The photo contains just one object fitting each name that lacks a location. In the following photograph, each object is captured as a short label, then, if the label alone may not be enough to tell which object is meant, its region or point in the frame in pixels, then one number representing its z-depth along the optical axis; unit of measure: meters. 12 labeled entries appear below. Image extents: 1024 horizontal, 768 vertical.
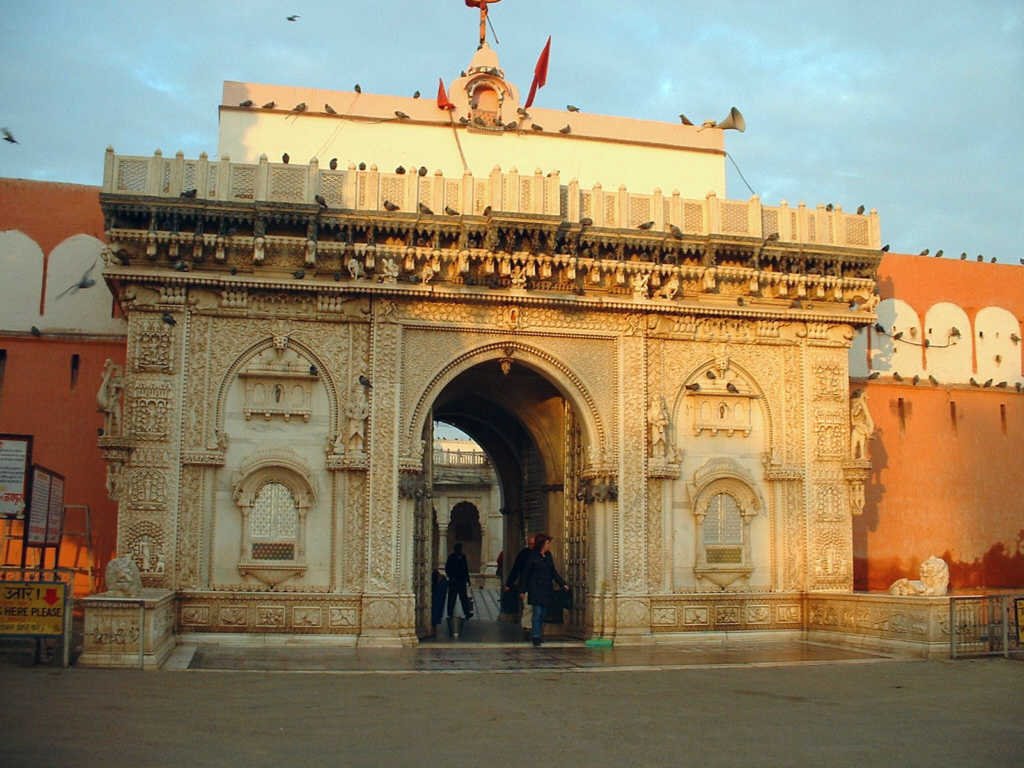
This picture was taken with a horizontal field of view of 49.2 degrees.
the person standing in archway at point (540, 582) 14.30
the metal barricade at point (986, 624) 12.62
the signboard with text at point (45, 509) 12.27
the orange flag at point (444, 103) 16.78
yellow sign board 10.88
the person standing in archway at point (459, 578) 17.23
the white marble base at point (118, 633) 11.03
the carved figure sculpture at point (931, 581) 13.44
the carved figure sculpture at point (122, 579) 11.90
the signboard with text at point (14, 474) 11.84
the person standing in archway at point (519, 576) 15.45
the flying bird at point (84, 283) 15.98
